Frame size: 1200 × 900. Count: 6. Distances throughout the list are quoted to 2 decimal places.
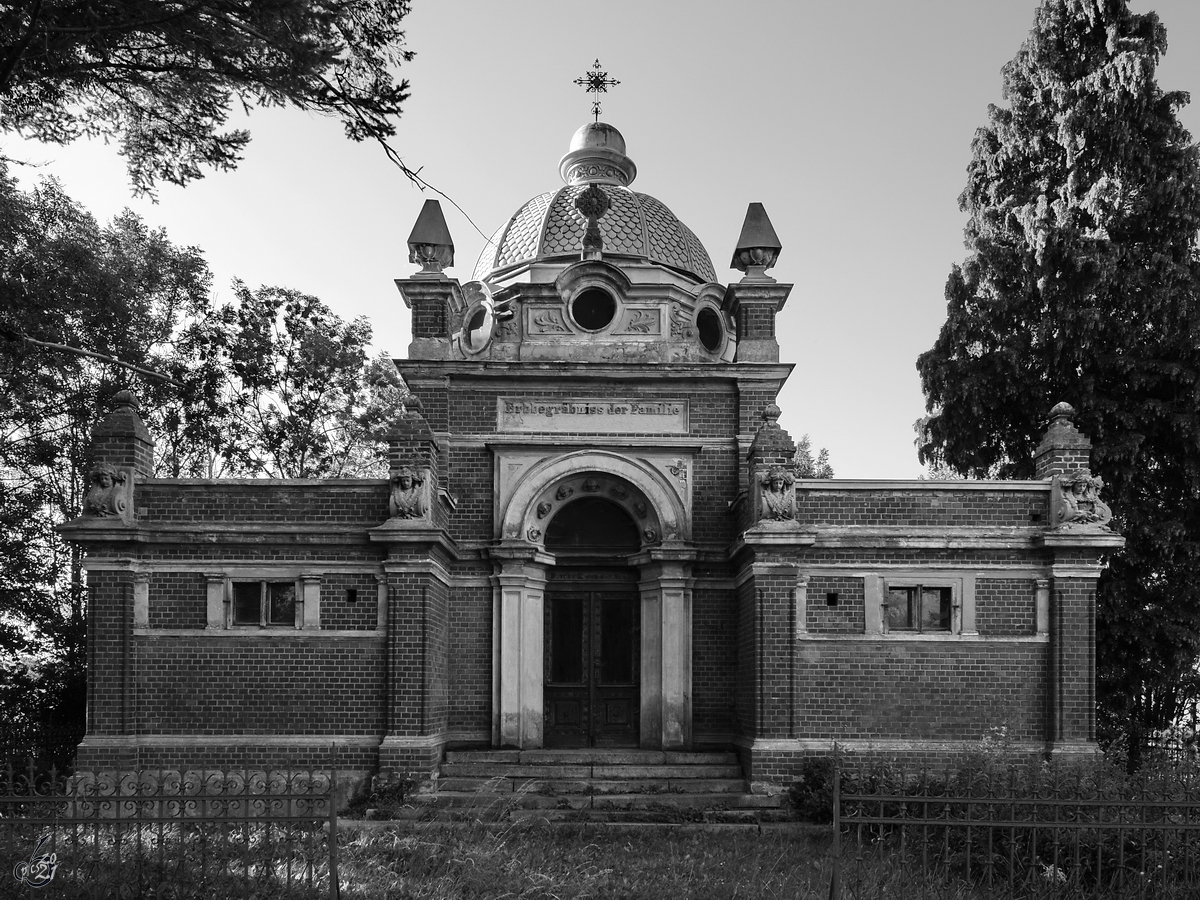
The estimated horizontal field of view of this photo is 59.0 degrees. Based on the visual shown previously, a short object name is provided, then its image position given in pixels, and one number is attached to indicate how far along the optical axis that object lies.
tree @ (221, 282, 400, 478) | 26.12
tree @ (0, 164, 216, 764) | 20.08
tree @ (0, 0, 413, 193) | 7.90
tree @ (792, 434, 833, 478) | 39.95
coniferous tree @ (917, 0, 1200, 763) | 17.84
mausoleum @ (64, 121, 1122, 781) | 13.98
